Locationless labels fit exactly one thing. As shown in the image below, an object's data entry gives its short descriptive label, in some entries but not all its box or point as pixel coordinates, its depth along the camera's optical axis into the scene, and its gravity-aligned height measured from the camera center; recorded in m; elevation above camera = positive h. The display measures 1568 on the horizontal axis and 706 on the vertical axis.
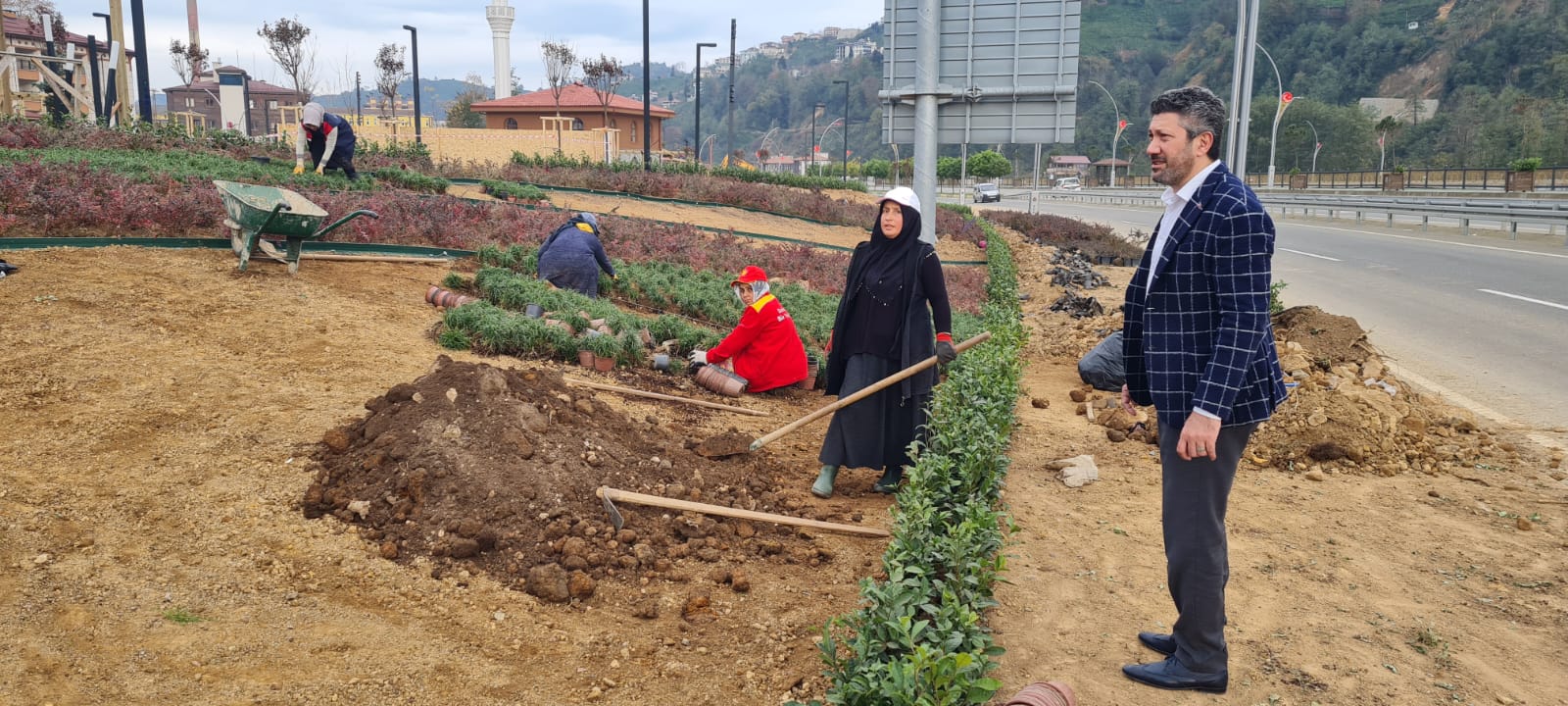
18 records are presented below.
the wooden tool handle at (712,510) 4.48 -1.35
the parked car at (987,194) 50.31 +0.93
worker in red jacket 6.99 -0.99
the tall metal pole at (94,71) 24.89 +3.26
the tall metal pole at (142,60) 16.39 +2.49
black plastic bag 8.00 -1.21
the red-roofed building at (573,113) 48.12 +4.58
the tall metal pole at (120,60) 19.65 +2.78
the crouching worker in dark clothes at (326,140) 12.66 +0.83
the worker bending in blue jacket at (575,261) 9.03 -0.47
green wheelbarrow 7.97 -0.11
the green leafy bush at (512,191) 15.38 +0.24
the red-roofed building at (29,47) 27.47 +7.19
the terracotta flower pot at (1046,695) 2.81 -1.36
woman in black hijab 5.34 -0.68
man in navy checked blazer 2.90 -0.38
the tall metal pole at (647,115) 26.54 +2.57
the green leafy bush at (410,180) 14.36 +0.36
